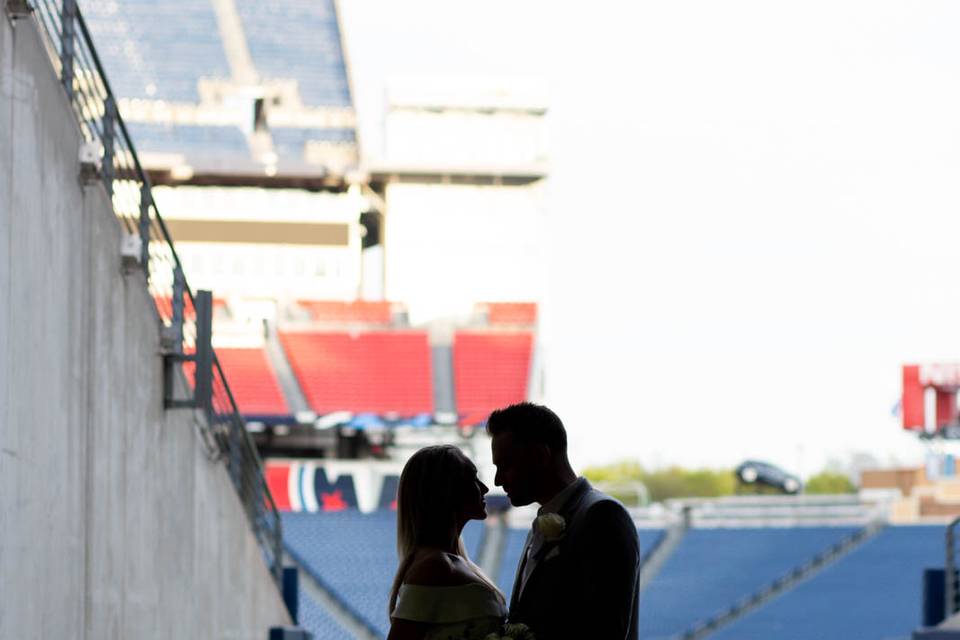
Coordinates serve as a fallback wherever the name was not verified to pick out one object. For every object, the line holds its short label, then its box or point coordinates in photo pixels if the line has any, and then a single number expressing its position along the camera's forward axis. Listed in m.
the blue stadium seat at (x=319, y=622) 53.16
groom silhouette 7.08
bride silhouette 7.05
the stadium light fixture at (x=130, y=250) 15.40
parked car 89.87
